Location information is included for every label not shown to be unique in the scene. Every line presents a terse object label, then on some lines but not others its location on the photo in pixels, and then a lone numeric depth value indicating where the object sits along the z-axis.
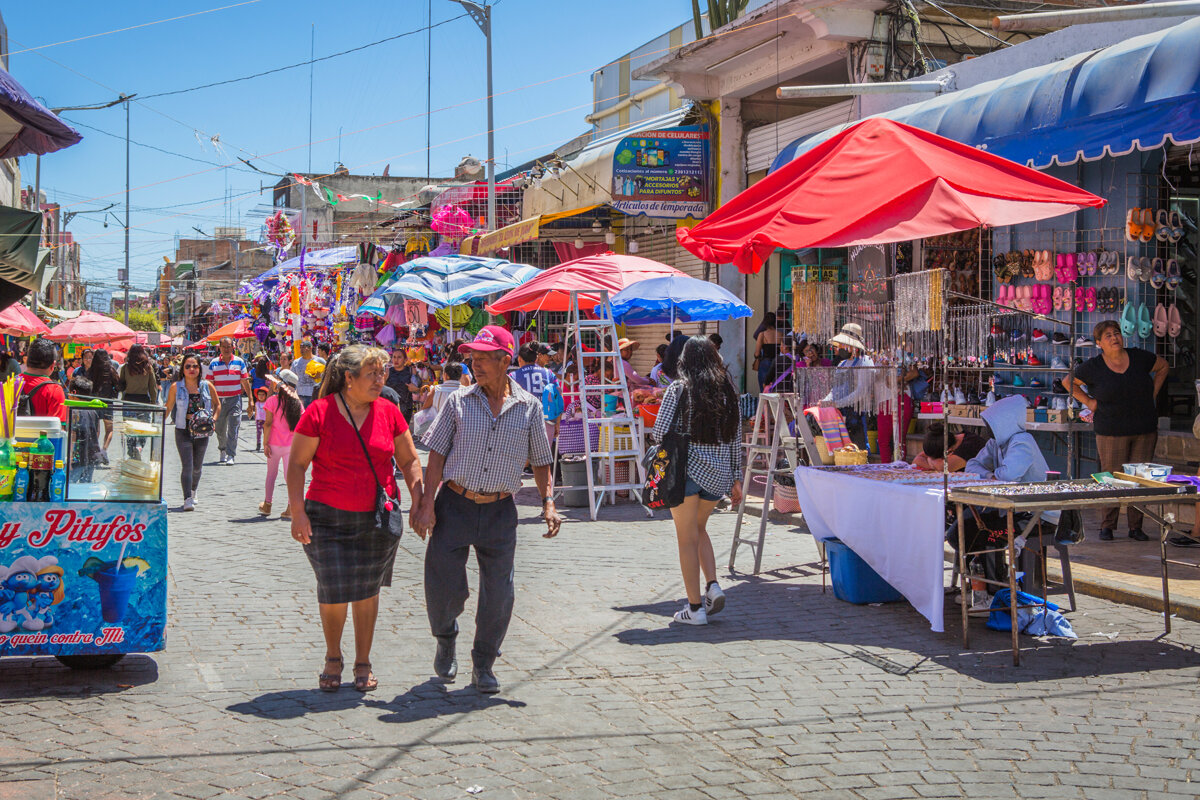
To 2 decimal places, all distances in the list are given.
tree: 106.41
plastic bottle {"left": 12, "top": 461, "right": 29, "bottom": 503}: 5.80
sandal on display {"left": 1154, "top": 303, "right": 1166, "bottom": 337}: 10.77
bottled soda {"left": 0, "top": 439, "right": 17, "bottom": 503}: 5.78
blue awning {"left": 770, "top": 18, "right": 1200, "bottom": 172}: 8.80
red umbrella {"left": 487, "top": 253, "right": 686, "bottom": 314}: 12.55
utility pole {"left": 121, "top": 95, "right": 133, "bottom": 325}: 54.80
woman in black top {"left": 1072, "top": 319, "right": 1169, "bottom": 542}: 9.76
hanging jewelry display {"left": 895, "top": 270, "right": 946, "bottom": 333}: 8.73
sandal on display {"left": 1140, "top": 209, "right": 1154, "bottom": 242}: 10.73
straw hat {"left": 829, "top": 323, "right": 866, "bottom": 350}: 9.60
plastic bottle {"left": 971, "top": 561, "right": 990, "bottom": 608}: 7.28
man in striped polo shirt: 17.47
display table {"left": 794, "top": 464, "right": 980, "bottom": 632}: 6.63
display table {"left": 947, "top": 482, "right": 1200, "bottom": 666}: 6.14
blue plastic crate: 7.71
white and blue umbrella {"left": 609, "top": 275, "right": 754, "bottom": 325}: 12.52
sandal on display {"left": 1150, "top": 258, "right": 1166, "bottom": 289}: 10.74
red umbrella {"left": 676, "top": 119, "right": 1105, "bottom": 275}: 7.43
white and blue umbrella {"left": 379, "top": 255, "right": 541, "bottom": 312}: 16.44
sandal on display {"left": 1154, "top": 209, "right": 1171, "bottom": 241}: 10.73
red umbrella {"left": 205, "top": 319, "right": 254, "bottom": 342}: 37.41
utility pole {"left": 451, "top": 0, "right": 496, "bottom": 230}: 23.31
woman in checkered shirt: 7.11
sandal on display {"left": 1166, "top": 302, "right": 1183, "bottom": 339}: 10.80
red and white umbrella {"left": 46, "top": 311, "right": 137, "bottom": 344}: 31.02
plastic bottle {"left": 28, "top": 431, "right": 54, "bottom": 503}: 5.82
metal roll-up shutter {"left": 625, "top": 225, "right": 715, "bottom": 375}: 20.20
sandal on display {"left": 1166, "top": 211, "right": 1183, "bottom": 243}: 10.79
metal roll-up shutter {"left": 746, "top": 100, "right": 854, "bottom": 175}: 15.55
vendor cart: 5.73
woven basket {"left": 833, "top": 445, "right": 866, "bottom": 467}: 8.31
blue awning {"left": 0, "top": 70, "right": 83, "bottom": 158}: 10.14
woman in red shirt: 5.54
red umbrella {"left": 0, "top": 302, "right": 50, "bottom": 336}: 24.06
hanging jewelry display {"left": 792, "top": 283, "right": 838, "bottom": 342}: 10.17
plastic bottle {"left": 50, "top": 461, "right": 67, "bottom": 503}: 5.86
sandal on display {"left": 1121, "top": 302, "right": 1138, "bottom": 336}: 10.79
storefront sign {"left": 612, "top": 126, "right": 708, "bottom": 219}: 16.91
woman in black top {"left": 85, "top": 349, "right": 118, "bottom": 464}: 15.80
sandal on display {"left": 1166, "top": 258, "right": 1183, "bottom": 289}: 10.81
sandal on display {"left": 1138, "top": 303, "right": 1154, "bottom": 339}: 10.74
